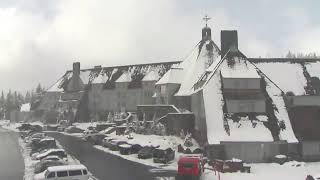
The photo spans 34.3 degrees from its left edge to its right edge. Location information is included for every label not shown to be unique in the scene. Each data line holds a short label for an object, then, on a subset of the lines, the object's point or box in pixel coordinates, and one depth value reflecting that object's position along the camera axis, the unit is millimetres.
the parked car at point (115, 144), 72062
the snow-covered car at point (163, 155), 57866
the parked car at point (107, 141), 76438
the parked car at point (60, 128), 117869
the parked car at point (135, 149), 67625
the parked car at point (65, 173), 41281
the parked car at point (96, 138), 82762
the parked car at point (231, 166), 51312
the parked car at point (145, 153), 61938
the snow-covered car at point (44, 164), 48656
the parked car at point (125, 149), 67125
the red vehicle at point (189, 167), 45531
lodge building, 59906
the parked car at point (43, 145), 69750
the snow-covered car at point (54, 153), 59734
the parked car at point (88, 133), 90744
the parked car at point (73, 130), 111612
